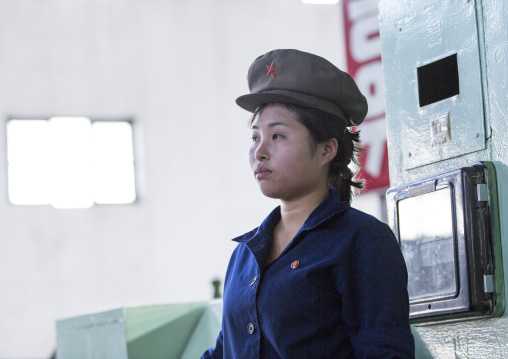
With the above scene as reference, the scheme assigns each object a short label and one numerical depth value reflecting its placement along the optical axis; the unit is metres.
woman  2.56
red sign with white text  8.72
